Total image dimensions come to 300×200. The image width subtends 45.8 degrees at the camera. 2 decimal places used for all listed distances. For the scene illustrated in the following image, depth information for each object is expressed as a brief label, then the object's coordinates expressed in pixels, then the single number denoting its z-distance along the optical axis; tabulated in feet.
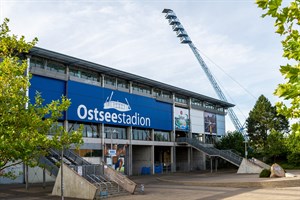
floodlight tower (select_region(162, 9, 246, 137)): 363.15
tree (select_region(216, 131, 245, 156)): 240.12
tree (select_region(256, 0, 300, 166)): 13.62
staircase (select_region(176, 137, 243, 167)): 202.14
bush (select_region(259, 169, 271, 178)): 137.60
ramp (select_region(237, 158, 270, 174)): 182.39
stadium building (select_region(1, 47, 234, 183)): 151.25
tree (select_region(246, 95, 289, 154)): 285.64
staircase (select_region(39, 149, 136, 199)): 97.96
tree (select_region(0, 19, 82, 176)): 44.09
